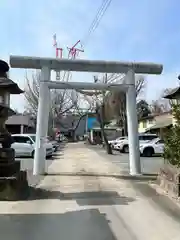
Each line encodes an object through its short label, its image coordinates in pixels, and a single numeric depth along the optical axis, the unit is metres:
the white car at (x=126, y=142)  17.15
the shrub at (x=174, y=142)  5.00
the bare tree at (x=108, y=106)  17.26
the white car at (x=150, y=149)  14.82
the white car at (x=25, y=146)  12.97
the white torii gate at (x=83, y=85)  7.30
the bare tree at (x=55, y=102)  27.55
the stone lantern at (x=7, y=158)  4.56
